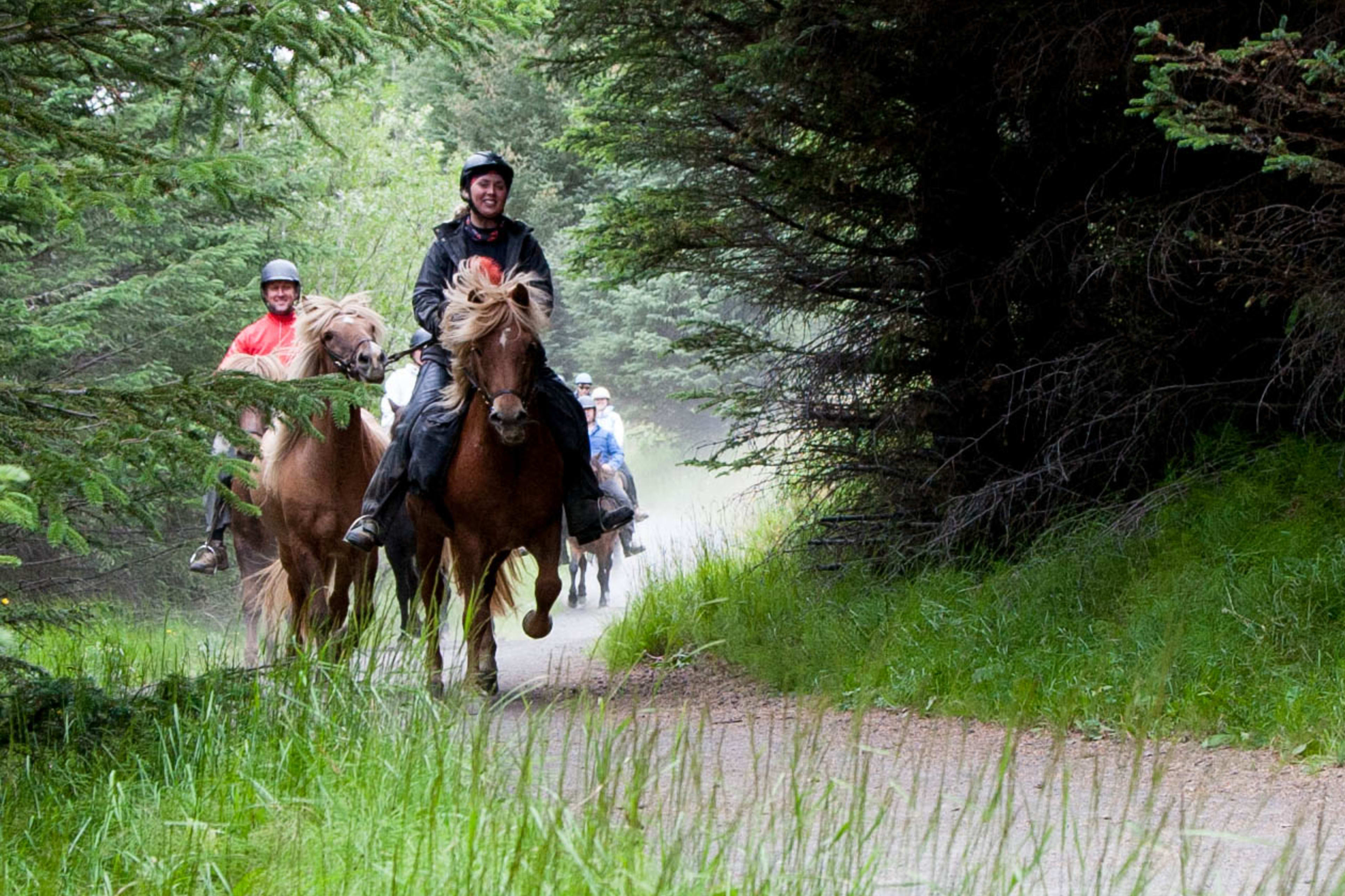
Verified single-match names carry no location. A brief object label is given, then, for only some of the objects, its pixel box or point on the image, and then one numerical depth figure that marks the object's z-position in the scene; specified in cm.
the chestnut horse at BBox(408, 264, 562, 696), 1644
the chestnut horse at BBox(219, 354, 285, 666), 2030
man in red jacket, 2277
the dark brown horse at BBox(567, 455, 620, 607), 3844
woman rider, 1745
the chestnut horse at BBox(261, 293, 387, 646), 1795
